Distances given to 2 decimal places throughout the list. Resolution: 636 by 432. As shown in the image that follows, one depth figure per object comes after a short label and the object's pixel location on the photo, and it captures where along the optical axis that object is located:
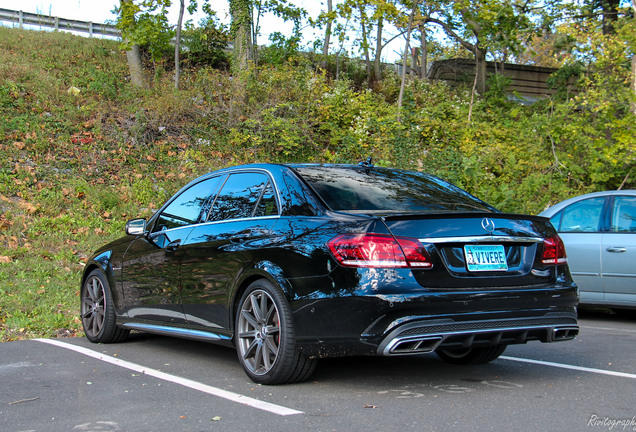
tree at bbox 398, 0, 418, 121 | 18.17
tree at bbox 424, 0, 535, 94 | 20.86
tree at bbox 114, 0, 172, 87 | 18.47
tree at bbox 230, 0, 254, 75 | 19.61
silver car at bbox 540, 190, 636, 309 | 8.16
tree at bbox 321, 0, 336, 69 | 23.69
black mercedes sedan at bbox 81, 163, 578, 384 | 4.22
